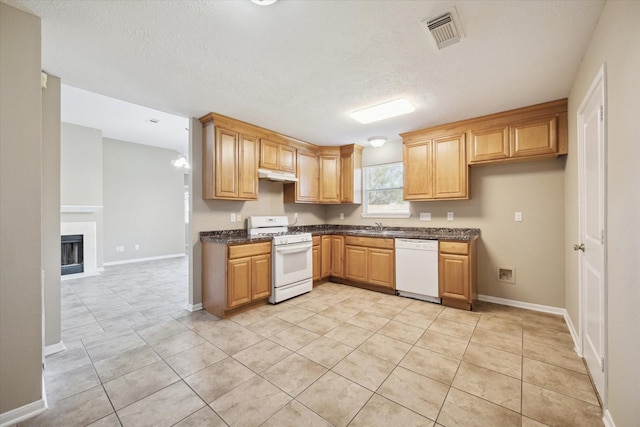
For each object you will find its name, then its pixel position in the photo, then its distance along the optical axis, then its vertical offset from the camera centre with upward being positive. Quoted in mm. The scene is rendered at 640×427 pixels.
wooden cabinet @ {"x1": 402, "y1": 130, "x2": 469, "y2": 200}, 3660 +692
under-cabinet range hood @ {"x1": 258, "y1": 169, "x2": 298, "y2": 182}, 3939 +604
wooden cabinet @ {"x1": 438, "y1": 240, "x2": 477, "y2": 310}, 3314 -783
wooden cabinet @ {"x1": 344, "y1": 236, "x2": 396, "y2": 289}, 4012 -760
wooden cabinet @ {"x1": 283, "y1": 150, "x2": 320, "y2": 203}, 4590 +561
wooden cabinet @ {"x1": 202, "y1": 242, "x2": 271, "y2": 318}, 3168 -778
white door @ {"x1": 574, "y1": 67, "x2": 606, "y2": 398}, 1674 -114
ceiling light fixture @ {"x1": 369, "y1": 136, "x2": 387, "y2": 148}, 4242 +1186
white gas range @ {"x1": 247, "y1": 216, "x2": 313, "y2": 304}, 3668 -658
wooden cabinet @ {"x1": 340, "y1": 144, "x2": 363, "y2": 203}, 4938 +764
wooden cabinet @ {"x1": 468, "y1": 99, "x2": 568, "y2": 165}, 3010 +966
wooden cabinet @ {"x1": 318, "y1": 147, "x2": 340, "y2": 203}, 4953 +775
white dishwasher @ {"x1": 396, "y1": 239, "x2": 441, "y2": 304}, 3582 -789
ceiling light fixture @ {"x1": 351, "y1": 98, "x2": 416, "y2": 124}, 3051 +1270
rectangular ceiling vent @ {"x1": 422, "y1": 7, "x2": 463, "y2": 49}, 1695 +1257
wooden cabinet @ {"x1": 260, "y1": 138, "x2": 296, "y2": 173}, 4004 +936
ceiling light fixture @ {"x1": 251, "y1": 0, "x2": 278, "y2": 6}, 1526 +1243
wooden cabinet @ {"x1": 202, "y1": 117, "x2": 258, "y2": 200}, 3404 +688
